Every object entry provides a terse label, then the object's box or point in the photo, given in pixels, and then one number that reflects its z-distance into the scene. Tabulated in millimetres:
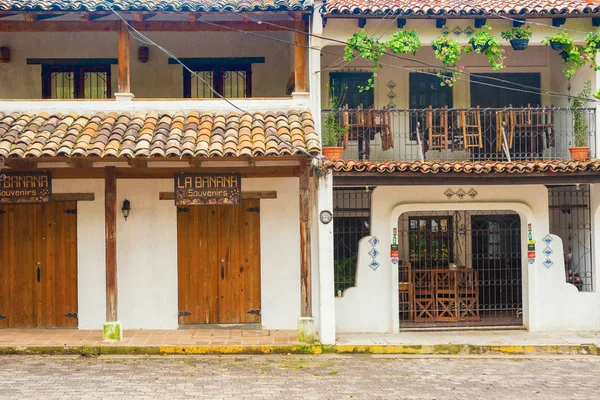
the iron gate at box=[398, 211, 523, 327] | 13734
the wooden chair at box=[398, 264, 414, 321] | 13617
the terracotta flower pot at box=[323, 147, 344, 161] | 12828
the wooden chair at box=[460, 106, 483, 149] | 13375
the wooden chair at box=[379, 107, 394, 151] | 13563
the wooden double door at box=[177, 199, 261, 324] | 13266
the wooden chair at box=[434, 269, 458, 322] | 13680
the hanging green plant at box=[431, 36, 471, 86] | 13086
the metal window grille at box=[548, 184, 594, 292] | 13969
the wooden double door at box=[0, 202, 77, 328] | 13094
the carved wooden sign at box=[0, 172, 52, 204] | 12016
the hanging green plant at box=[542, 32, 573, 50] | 13126
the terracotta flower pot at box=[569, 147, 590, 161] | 13221
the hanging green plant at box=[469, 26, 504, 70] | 13133
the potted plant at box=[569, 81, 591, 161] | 13258
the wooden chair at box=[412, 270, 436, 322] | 13680
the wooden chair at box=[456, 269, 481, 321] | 13766
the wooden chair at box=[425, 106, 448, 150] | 13264
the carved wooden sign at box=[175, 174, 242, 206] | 12156
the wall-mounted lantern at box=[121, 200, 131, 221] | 13062
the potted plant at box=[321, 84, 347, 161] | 12875
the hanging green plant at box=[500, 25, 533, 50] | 13227
